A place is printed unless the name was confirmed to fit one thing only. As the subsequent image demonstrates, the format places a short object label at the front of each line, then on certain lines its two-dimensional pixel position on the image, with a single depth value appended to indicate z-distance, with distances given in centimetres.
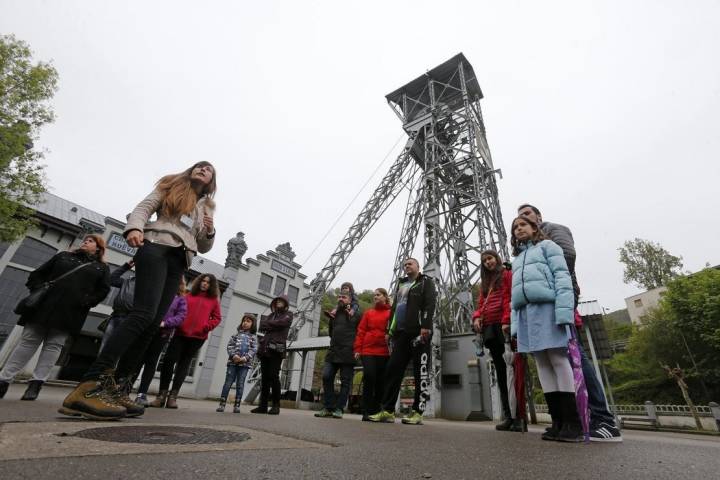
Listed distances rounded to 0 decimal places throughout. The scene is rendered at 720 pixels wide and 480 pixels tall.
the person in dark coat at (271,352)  457
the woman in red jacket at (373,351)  441
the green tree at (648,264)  2761
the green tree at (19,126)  938
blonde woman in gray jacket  207
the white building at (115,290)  1204
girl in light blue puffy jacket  254
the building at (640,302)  3141
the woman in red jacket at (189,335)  442
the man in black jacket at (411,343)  393
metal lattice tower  1147
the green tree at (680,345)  1977
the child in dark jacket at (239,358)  491
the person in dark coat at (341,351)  471
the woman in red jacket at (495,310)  378
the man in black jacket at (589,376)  278
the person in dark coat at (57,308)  348
